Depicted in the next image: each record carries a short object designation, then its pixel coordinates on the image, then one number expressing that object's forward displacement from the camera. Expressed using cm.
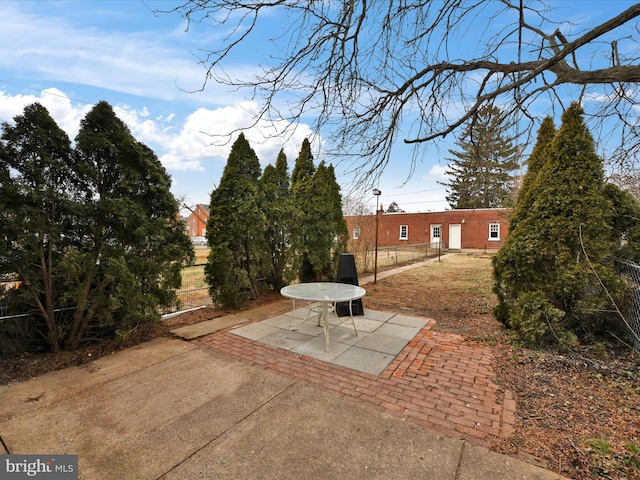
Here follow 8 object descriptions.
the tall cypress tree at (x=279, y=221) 656
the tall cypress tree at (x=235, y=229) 565
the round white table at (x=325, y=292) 386
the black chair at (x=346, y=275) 526
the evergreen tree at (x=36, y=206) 308
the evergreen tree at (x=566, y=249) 367
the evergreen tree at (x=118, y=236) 348
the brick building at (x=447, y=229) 2450
